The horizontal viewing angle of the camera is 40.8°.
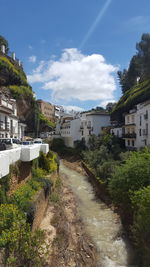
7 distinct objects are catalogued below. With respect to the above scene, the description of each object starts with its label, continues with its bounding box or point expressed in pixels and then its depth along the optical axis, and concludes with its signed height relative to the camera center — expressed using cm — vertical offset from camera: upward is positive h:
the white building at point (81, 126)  4544 +187
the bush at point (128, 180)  1378 -328
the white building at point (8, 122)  2575 +172
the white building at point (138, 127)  2856 +98
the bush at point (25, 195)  938 -317
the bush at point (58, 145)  4869 -272
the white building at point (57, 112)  9772 +1107
